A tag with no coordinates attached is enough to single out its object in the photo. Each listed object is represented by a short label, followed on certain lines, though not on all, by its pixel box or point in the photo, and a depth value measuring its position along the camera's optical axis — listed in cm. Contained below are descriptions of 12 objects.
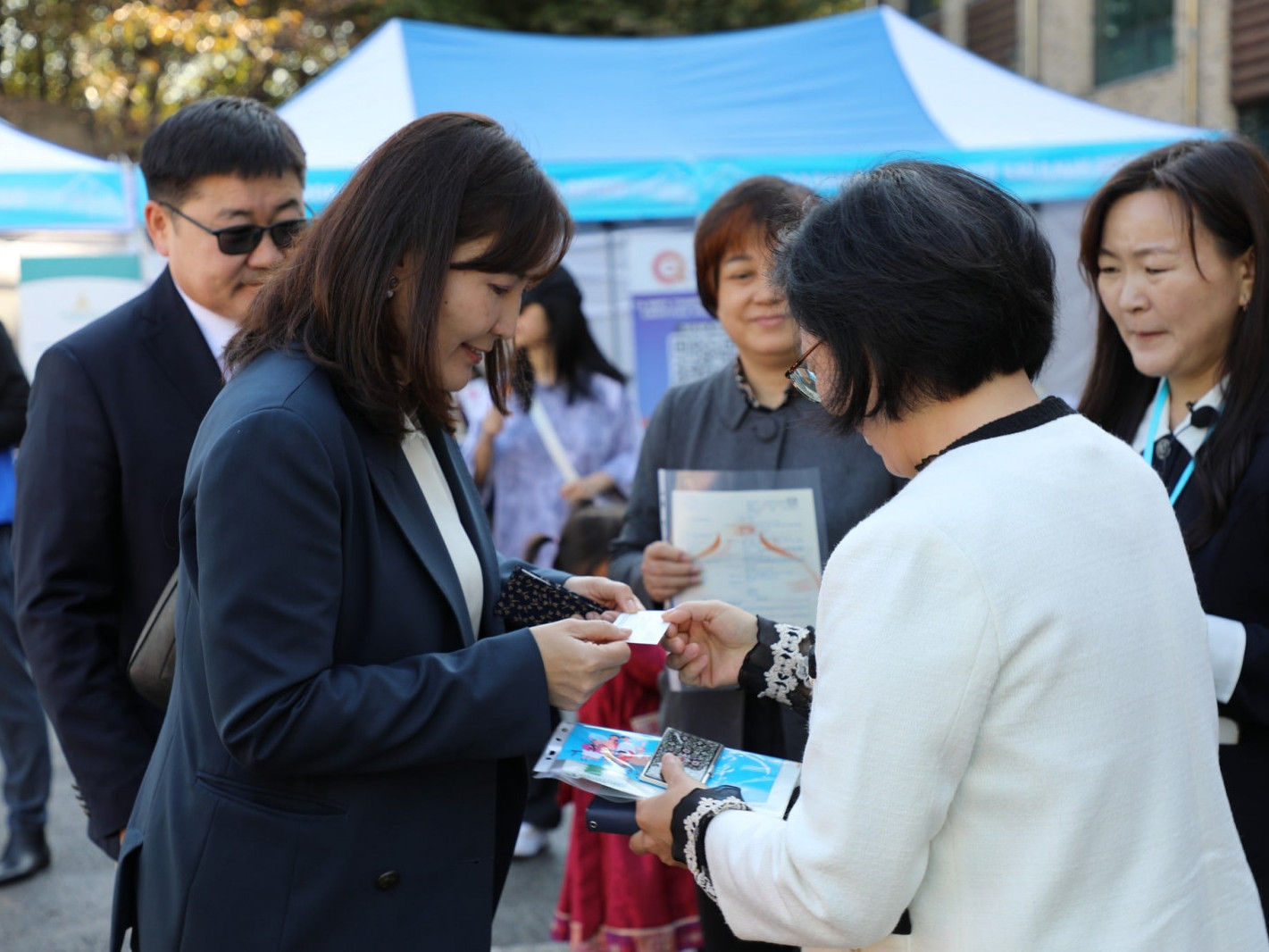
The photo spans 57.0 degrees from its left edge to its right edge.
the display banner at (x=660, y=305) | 737
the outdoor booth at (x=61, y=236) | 614
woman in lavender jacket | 501
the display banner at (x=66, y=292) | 664
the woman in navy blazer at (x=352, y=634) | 146
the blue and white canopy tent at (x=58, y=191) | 607
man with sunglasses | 212
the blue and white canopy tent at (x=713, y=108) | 690
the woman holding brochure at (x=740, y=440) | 250
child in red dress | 314
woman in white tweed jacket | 124
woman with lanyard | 209
